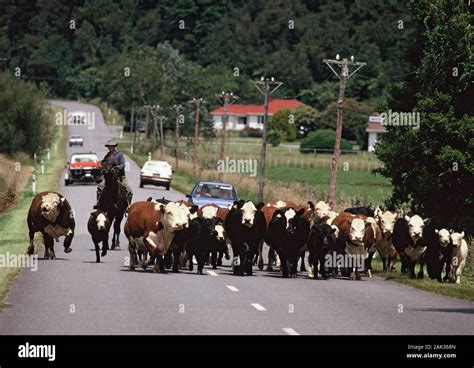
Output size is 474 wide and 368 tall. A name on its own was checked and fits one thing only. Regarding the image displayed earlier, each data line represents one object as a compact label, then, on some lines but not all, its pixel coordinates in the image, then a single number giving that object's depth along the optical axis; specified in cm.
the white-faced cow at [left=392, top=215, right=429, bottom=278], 2955
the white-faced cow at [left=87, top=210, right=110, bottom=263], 3047
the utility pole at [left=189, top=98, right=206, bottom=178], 9194
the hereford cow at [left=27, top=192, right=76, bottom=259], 3014
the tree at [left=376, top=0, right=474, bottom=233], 3975
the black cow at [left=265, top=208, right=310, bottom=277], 2809
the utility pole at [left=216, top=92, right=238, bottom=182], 8206
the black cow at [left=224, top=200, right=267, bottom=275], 2832
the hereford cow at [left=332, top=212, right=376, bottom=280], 2905
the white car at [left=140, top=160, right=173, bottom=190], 7662
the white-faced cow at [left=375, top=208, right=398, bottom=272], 3156
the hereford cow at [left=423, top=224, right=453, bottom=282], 2908
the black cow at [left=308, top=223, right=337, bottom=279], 2805
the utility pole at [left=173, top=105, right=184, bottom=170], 10188
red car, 7450
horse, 3152
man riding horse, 3167
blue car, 4538
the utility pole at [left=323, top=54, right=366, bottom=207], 5331
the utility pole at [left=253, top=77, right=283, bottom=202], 6438
